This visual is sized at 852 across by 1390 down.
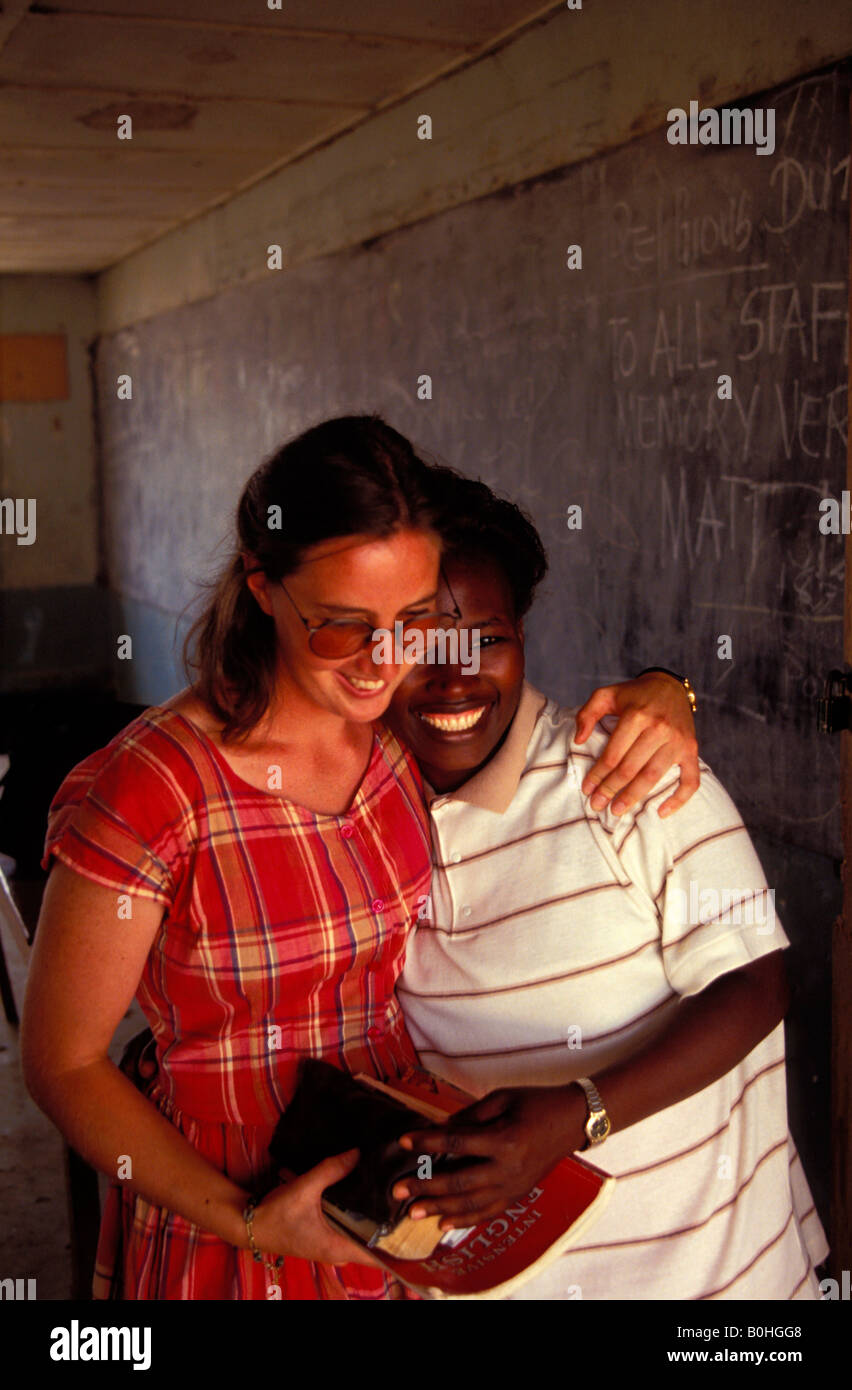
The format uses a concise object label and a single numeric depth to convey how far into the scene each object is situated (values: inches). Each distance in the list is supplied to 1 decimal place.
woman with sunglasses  62.1
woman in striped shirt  66.0
